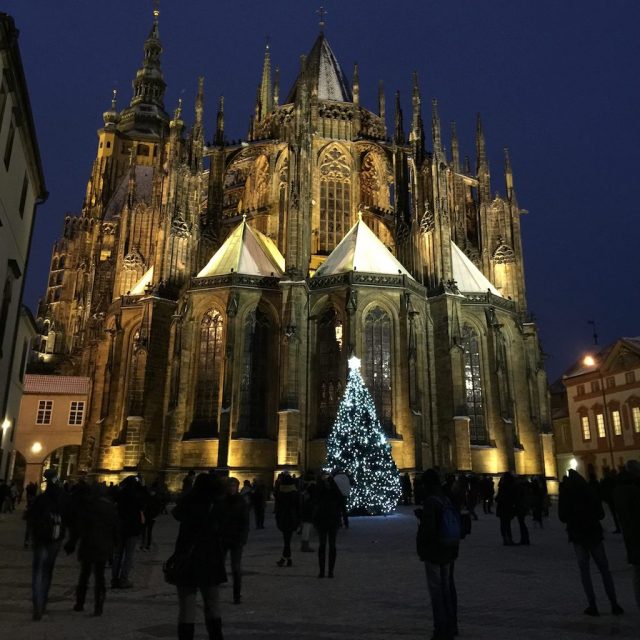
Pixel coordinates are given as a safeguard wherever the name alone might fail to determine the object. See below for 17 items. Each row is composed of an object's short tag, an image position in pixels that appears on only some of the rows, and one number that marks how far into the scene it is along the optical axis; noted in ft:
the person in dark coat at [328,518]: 31.96
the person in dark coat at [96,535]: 23.27
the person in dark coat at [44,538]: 23.17
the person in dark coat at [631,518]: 19.92
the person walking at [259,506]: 62.39
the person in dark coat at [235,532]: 25.54
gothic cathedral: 98.63
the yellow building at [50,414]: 126.31
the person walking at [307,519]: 42.60
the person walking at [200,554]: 16.16
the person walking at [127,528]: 30.09
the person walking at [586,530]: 22.61
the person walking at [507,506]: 45.65
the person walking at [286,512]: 36.45
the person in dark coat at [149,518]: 40.90
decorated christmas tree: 69.26
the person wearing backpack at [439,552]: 18.89
